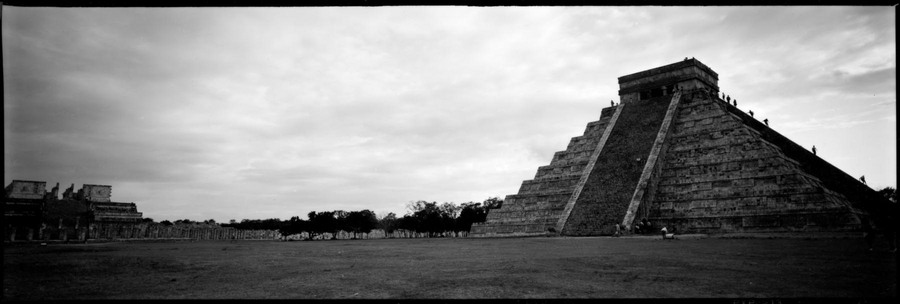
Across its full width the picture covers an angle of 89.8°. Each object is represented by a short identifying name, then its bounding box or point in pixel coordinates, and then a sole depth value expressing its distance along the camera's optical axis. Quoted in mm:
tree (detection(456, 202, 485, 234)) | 71062
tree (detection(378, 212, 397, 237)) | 85550
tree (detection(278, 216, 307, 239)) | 57562
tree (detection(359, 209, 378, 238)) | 62250
